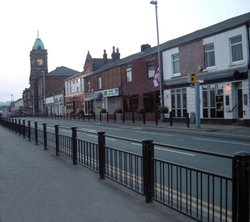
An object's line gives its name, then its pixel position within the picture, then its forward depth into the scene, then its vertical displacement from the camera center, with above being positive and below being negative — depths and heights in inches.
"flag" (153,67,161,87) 867.8 +105.5
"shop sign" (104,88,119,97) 1177.1 +85.3
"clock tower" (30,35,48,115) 2816.8 +511.5
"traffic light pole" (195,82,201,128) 627.9 +16.6
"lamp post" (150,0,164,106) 808.4 +185.1
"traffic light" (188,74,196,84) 629.0 +74.3
